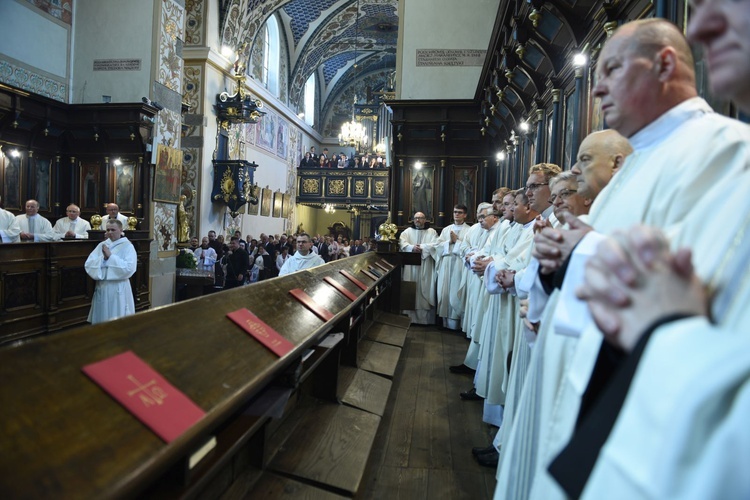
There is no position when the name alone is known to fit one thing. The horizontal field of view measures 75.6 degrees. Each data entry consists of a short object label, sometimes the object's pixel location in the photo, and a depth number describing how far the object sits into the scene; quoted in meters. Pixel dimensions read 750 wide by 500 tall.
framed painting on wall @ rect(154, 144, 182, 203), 10.74
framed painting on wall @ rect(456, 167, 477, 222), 10.44
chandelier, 21.16
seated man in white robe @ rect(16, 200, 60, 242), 8.54
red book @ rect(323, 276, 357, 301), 3.80
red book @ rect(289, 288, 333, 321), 2.85
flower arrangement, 11.79
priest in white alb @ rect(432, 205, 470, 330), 8.03
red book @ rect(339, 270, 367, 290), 4.52
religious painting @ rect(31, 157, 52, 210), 10.30
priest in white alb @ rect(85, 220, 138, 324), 5.89
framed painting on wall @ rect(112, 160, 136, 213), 10.75
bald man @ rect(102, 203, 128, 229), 7.48
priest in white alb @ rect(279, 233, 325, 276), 6.59
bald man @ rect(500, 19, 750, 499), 1.26
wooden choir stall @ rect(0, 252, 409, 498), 0.97
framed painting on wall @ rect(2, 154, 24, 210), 9.49
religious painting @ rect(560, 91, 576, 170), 4.68
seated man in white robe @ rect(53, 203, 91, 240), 9.12
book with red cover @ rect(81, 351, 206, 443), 1.19
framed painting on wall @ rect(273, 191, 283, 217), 19.81
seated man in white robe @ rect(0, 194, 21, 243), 7.88
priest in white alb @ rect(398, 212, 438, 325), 8.56
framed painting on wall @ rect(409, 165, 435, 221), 10.45
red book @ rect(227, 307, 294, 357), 1.98
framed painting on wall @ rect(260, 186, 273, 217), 18.40
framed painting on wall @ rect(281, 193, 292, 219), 21.01
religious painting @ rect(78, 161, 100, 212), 10.99
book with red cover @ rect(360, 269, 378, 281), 5.44
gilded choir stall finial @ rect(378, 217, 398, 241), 8.38
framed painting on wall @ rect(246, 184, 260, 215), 15.19
